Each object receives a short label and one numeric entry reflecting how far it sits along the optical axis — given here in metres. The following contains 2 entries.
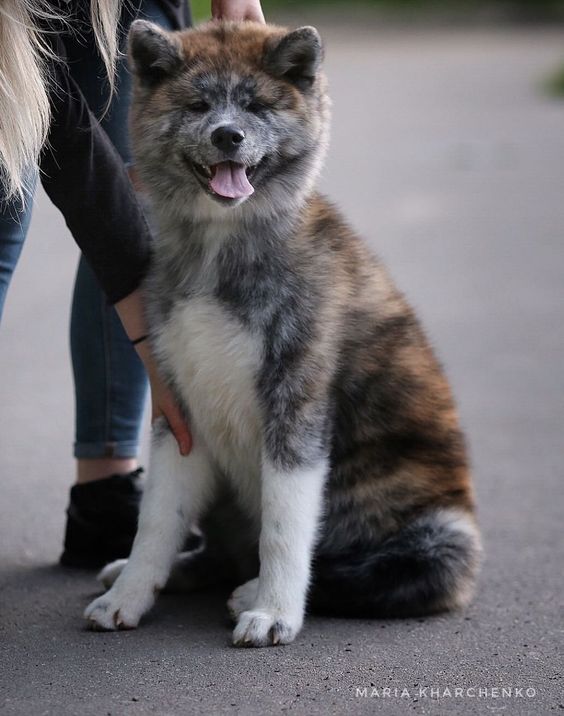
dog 6.27
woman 6.25
